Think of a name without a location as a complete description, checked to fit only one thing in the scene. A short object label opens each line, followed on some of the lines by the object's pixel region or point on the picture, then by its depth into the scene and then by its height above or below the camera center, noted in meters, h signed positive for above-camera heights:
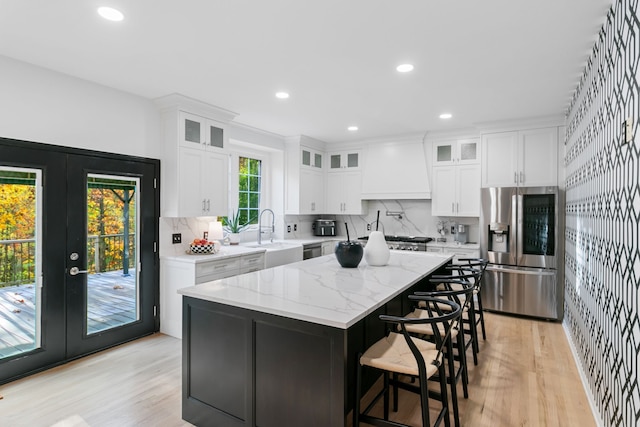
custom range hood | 5.64 +0.71
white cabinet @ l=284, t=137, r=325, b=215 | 5.88 +0.60
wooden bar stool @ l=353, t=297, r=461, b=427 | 1.79 -0.76
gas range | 5.37 -0.41
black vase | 3.10 -0.33
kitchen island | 1.83 -0.75
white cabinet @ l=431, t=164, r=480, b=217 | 5.25 +0.37
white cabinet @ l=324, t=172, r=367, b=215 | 6.23 +0.37
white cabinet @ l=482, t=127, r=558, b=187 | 4.56 +0.75
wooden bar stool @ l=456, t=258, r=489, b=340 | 3.53 -0.75
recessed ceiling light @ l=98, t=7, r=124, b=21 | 2.19 +1.23
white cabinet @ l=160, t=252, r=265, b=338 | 3.80 -0.68
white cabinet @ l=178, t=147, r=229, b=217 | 3.96 +0.35
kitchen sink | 4.77 -0.51
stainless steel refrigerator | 4.45 -0.43
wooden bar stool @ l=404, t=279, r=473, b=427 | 2.25 -0.80
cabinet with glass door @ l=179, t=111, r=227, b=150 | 3.99 +0.95
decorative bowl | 4.16 -0.39
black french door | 2.95 -0.37
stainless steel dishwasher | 5.68 -0.56
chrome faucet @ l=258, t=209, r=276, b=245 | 5.54 -0.12
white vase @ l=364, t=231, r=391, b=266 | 3.25 -0.32
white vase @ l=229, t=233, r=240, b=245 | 5.04 -0.33
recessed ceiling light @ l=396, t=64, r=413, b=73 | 2.99 +1.24
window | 5.59 +0.42
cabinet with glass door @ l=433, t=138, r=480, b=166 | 5.27 +0.95
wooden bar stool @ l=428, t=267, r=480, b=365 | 2.84 -0.64
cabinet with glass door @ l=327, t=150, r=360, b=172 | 6.25 +0.96
